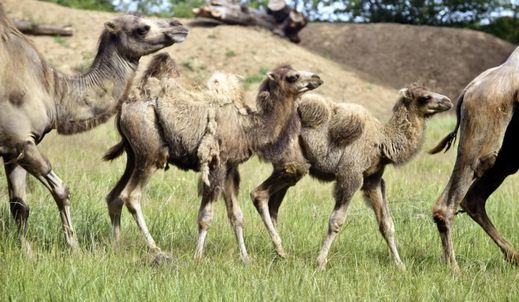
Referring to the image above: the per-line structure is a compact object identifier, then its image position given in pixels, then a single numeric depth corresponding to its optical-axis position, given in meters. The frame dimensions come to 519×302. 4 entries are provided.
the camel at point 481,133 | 15.80
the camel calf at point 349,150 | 16.83
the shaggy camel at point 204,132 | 16.19
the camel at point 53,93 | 15.29
